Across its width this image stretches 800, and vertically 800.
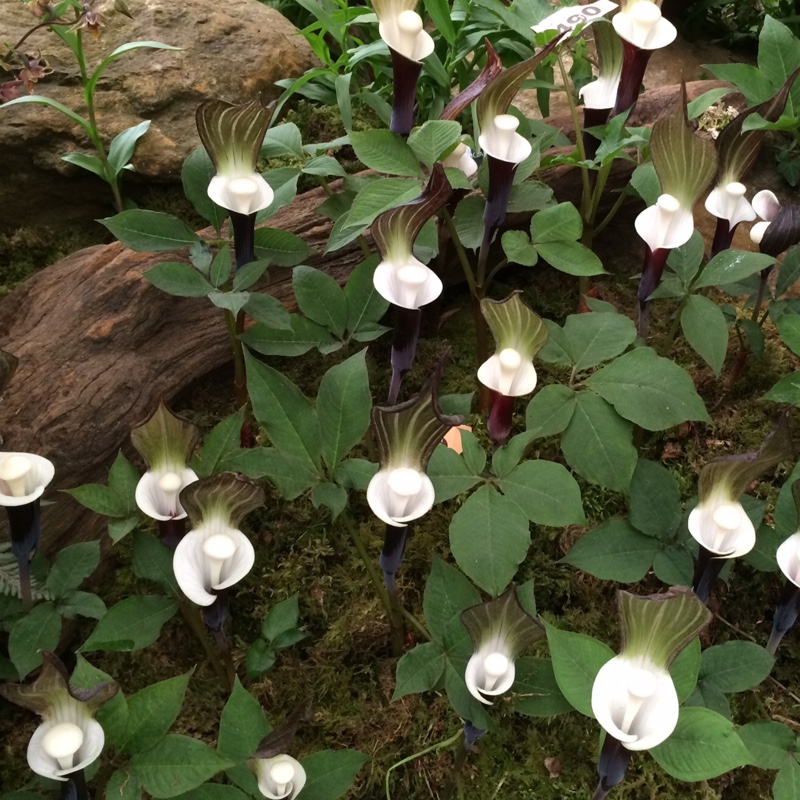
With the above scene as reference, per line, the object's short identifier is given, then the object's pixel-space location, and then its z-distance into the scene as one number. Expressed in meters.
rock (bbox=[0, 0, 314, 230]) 1.83
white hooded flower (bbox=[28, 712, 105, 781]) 0.83
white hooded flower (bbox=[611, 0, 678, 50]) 1.33
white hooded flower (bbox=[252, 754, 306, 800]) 0.87
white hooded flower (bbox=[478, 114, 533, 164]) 1.21
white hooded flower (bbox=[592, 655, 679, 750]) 0.77
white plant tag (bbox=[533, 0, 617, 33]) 1.37
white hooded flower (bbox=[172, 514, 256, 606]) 0.92
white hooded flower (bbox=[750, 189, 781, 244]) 1.36
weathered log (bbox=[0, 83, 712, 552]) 1.29
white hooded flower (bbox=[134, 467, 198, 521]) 1.02
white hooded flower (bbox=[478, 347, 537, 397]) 1.10
